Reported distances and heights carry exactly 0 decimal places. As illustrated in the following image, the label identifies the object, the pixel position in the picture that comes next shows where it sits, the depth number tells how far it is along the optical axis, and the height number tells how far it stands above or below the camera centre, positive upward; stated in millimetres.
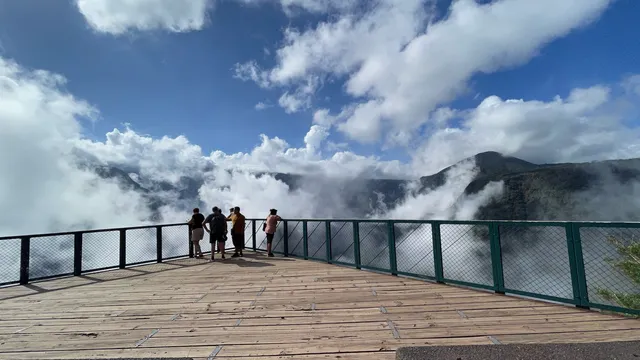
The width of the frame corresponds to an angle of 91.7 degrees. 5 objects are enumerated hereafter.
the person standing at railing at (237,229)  11291 -660
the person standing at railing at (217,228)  10914 -566
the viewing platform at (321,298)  3670 -1572
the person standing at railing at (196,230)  11211 -623
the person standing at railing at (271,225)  10734 -546
